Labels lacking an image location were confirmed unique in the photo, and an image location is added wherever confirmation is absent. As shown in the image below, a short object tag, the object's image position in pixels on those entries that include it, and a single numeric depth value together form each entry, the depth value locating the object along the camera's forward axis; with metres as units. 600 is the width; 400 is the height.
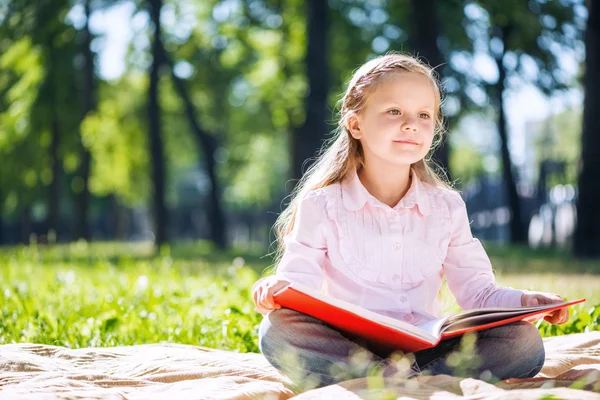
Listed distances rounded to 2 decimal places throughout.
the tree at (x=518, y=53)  11.94
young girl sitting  2.77
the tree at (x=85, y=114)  18.84
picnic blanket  2.43
